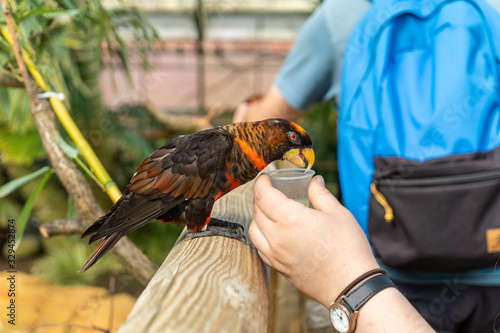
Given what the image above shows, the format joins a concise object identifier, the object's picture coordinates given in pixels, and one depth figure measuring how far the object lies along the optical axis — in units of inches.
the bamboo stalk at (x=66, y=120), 34.6
